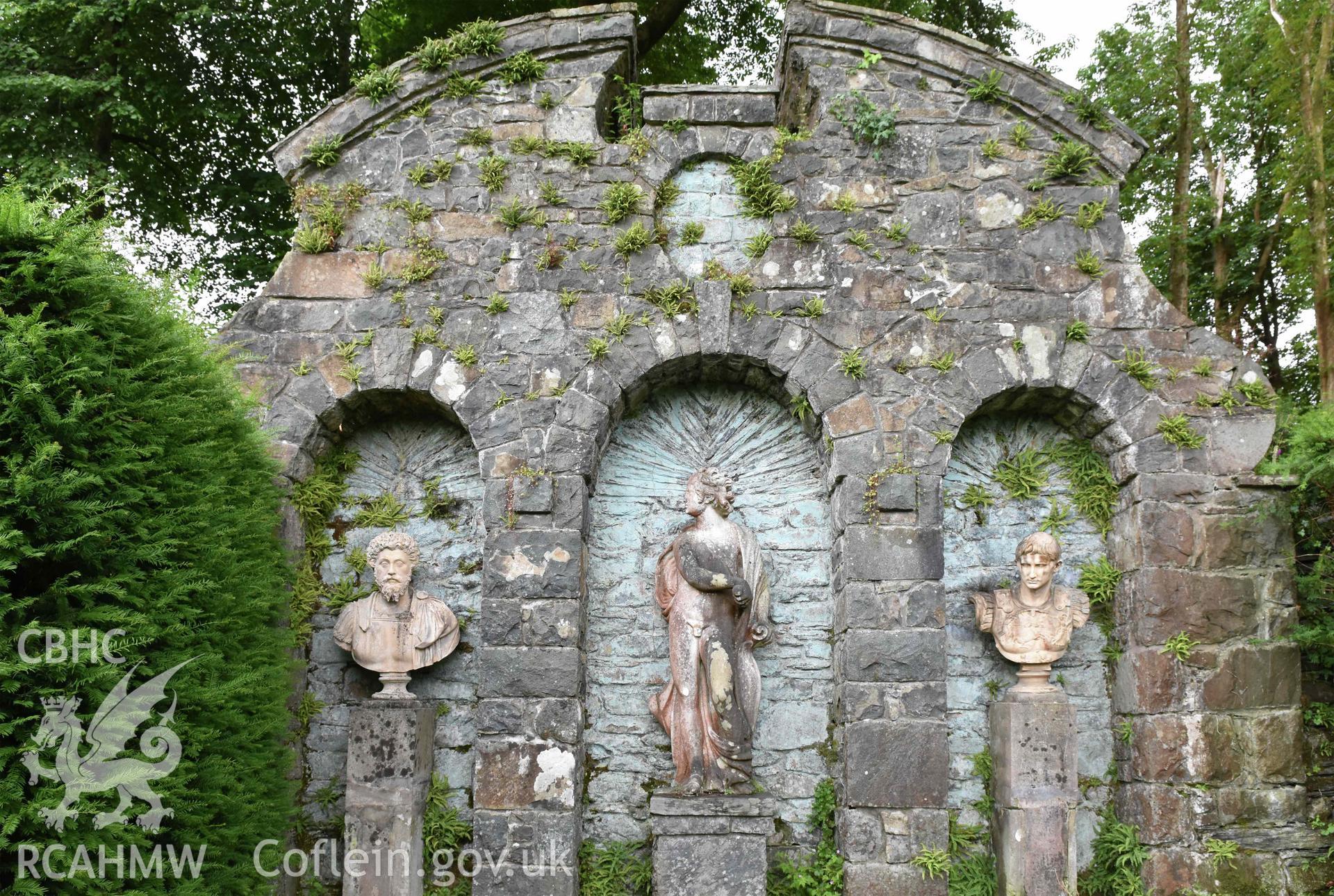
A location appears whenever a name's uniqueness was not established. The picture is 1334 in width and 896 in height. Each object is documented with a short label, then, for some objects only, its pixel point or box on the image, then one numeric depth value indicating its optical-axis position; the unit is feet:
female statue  17.37
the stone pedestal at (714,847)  16.66
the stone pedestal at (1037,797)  16.79
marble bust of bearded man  17.97
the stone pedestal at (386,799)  16.88
